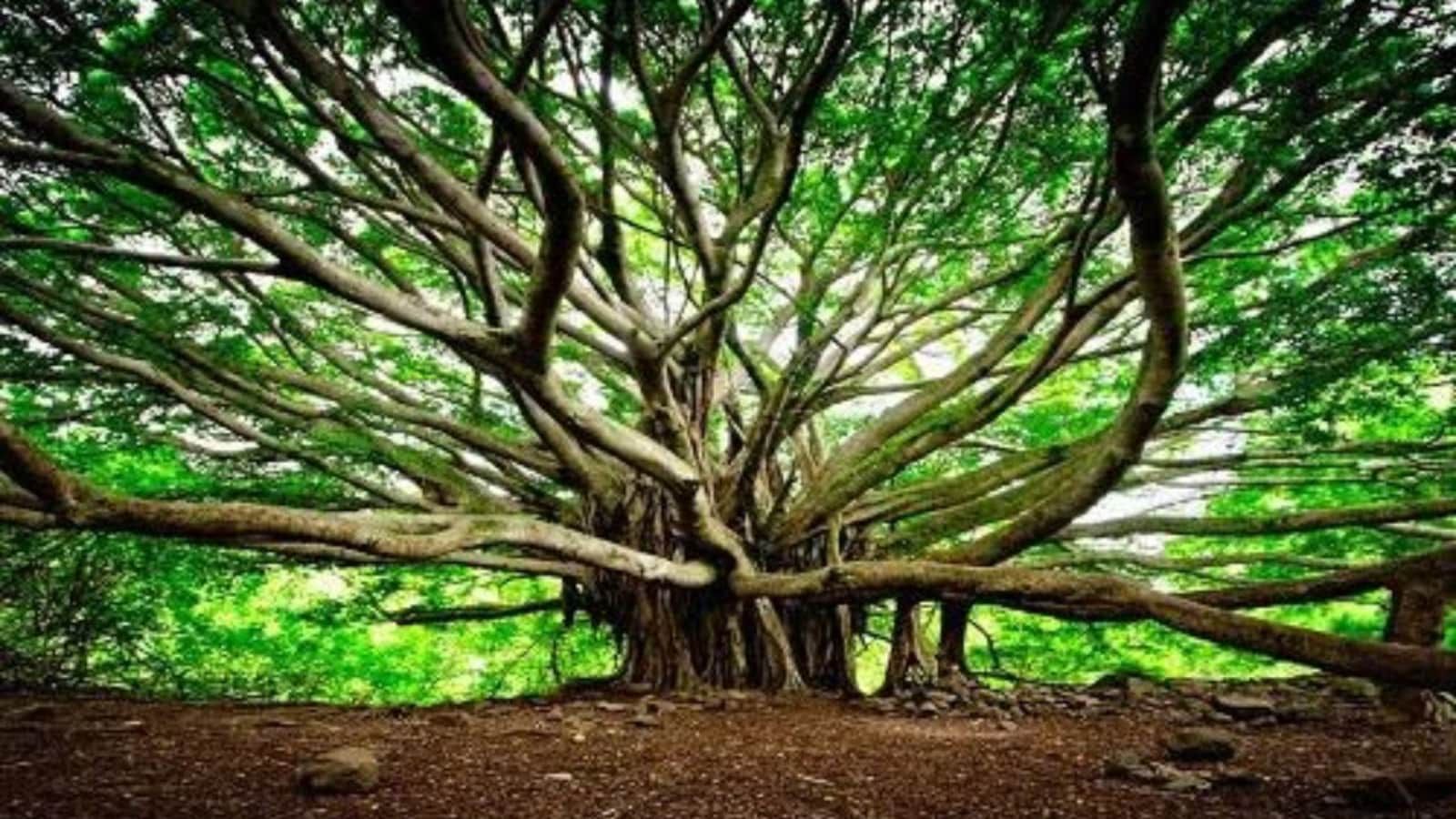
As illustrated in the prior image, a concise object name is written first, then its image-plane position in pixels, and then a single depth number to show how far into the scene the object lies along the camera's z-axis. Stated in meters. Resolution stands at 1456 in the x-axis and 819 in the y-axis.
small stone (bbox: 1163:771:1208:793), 2.75
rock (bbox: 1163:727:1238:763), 3.20
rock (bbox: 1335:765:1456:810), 2.43
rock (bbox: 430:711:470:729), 4.11
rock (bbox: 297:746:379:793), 2.69
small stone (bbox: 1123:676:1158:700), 5.19
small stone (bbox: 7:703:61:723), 3.88
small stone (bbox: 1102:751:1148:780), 2.97
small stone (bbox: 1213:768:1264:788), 2.80
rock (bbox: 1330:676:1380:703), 4.98
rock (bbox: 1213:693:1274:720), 4.45
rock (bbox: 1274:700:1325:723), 4.34
